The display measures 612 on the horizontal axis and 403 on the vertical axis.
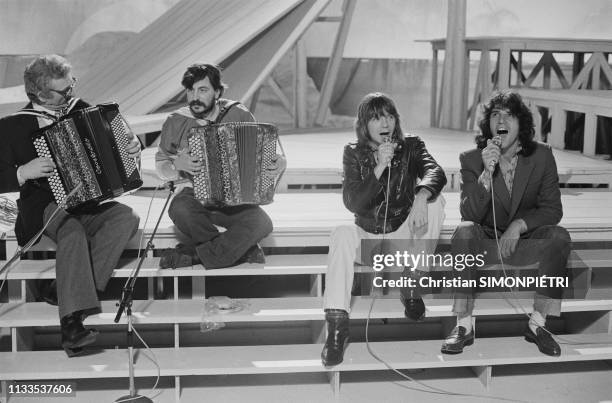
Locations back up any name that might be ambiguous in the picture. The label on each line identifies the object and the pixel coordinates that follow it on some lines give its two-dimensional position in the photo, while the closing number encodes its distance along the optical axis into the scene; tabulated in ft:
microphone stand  16.15
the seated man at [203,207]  19.45
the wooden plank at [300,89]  51.52
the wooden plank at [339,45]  44.75
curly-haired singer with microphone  17.94
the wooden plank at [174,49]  36.88
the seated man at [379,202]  17.40
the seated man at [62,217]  17.58
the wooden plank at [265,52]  35.50
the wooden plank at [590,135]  32.76
